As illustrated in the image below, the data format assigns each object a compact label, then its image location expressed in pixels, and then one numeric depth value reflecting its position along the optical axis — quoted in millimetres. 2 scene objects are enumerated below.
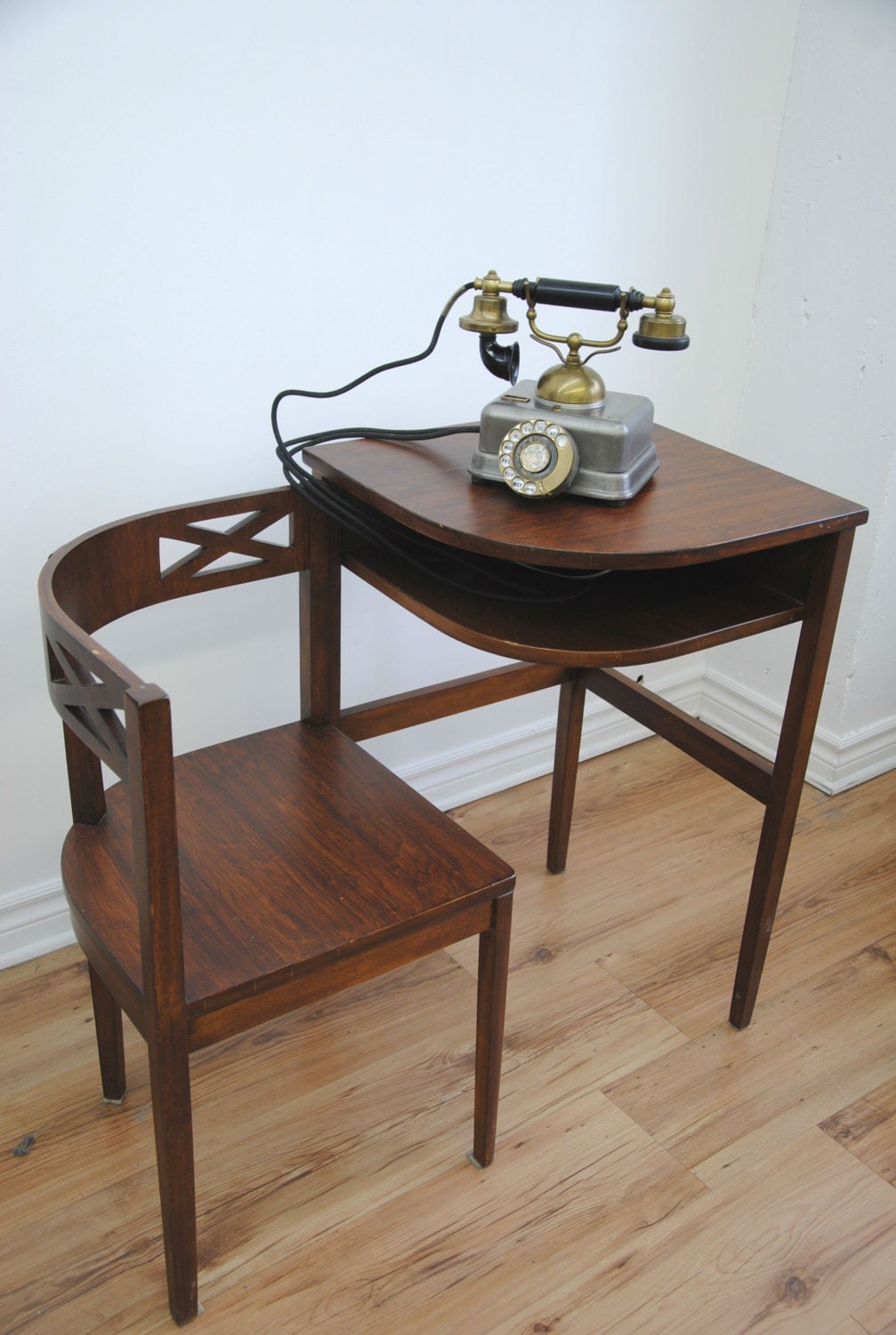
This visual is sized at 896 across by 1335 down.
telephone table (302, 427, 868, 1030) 1252
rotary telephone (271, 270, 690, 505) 1302
